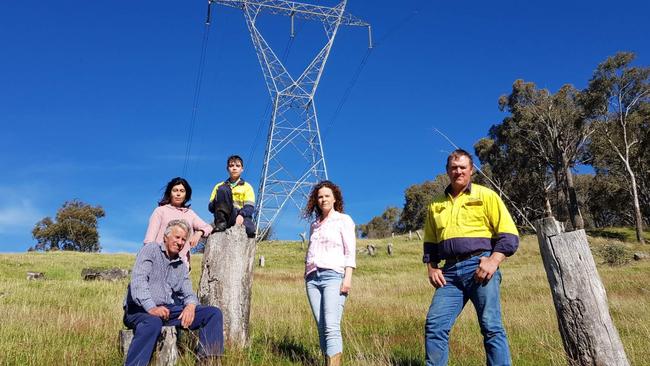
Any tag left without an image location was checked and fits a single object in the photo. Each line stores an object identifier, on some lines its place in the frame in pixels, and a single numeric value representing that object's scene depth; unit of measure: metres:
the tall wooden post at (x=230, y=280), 5.14
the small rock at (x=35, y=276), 15.03
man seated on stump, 4.03
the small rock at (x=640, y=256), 19.59
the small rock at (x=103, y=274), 14.84
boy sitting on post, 5.57
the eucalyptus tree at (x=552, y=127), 33.78
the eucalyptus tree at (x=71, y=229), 60.31
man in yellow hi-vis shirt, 3.63
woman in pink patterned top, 4.19
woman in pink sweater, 5.32
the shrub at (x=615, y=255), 19.08
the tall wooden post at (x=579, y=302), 3.73
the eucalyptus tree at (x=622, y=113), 30.45
